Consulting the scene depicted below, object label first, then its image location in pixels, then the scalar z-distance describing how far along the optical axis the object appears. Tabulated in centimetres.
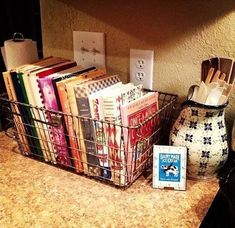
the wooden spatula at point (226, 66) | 70
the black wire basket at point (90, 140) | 73
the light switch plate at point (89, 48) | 98
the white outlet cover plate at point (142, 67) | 91
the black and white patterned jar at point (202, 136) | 71
